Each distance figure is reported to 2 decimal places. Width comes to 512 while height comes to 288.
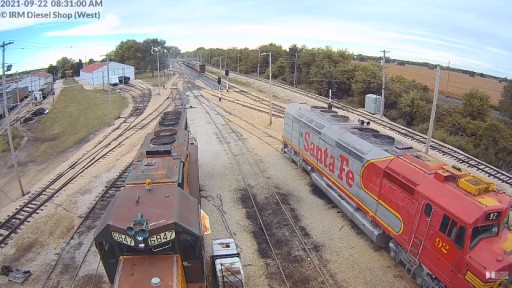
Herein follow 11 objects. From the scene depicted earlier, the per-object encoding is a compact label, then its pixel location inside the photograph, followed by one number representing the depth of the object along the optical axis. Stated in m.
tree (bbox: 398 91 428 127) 41.62
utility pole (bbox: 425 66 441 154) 19.23
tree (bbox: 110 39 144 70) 101.25
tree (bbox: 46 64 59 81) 118.53
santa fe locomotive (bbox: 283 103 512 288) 11.18
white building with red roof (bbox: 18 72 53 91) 79.56
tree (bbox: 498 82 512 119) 42.71
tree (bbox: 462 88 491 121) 36.91
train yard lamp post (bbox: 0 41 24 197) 20.97
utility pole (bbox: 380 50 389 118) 41.91
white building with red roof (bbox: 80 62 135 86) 83.18
